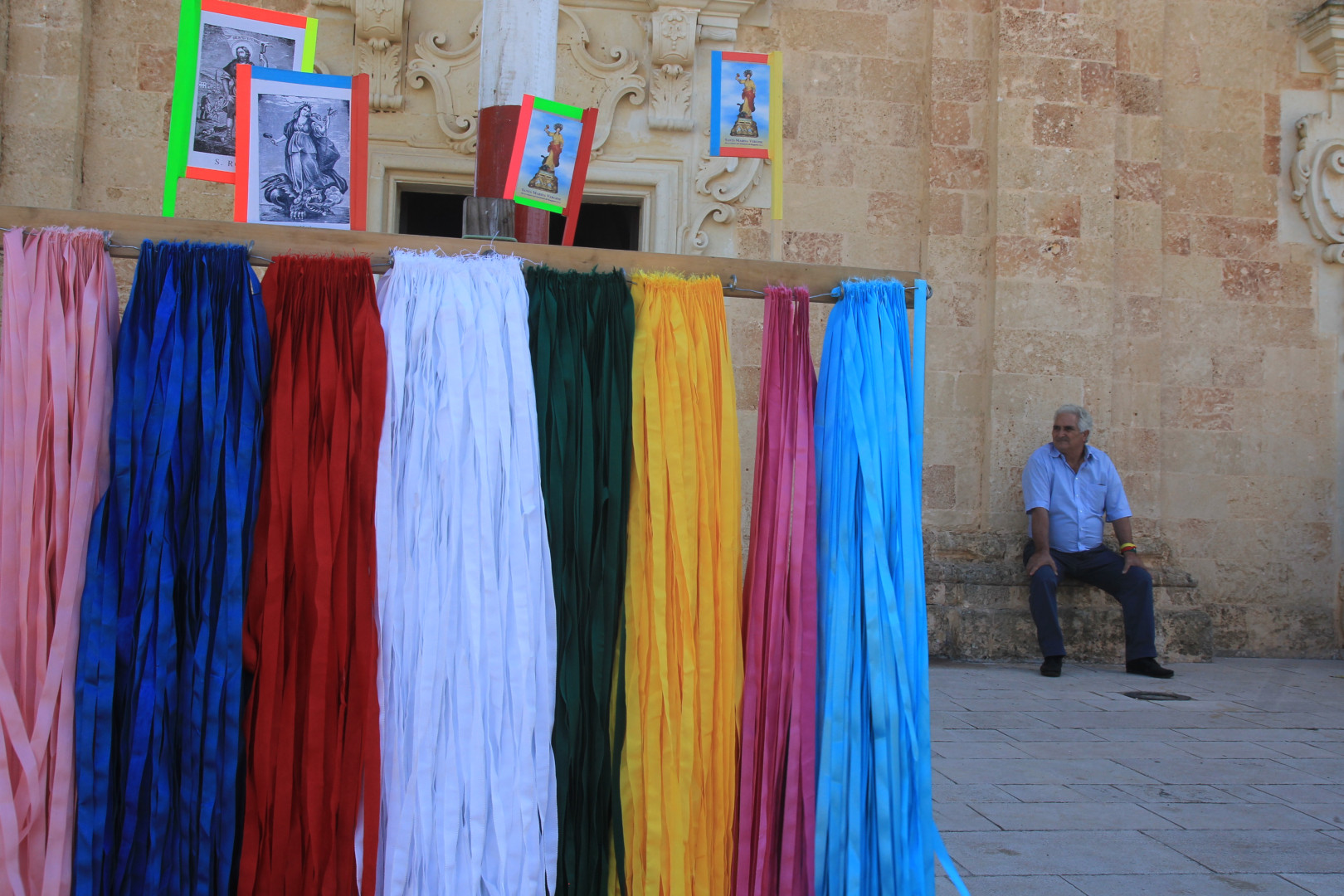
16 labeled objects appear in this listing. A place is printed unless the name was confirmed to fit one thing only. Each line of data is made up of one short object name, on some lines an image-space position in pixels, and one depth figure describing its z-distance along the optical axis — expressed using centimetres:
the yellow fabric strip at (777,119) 227
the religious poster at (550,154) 198
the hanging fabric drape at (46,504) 149
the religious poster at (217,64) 213
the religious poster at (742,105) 234
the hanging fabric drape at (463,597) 158
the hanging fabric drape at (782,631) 170
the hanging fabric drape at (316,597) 154
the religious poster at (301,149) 187
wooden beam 165
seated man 525
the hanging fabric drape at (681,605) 166
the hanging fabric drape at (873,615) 168
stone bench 541
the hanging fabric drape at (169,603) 151
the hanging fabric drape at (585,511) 166
